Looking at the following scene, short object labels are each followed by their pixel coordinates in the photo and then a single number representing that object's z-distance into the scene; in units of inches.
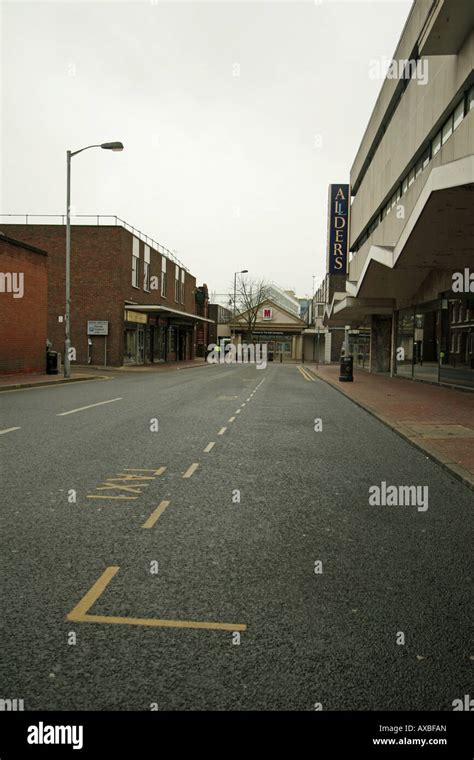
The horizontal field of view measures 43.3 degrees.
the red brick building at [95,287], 1512.1
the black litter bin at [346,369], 1069.1
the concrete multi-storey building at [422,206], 594.9
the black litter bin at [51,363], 1081.4
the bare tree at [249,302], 3002.0
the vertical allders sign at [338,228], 1802.4
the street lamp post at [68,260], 978.7
